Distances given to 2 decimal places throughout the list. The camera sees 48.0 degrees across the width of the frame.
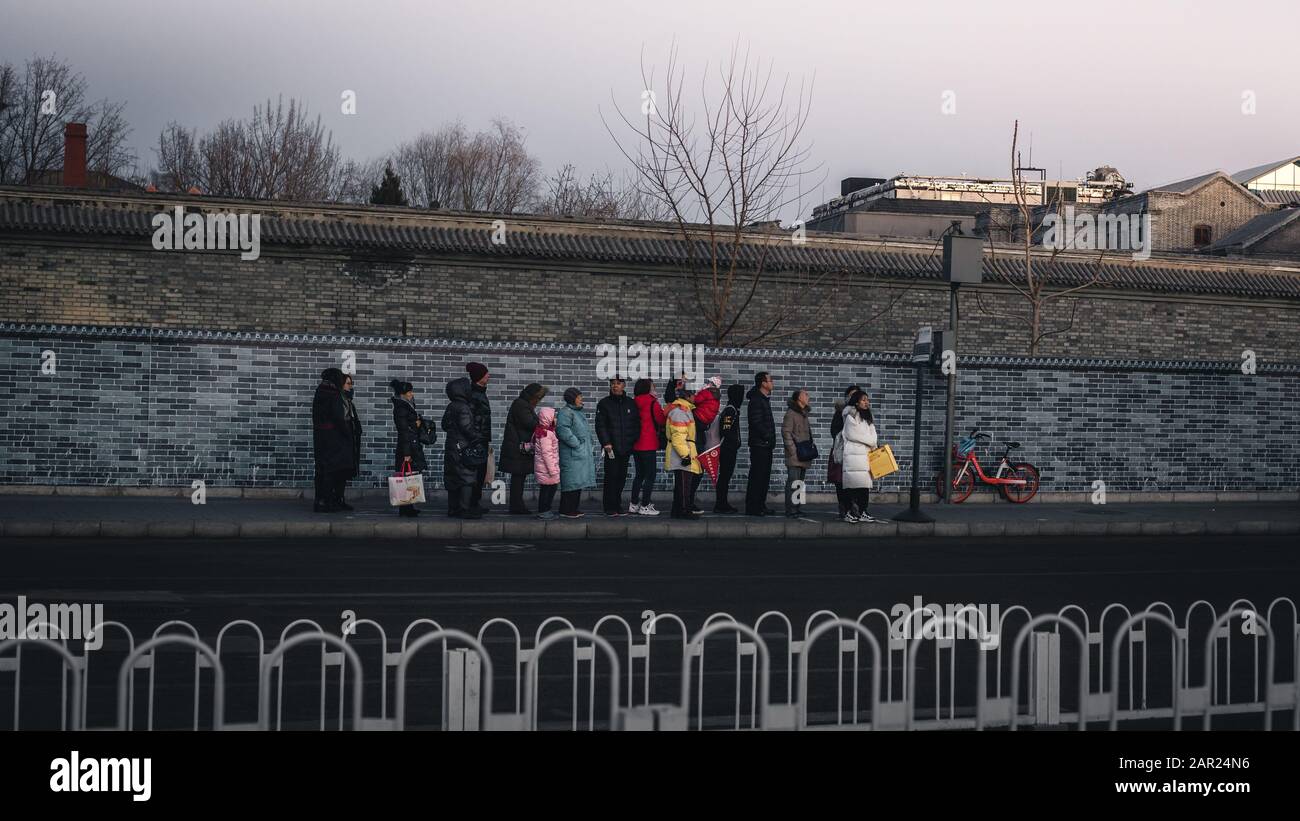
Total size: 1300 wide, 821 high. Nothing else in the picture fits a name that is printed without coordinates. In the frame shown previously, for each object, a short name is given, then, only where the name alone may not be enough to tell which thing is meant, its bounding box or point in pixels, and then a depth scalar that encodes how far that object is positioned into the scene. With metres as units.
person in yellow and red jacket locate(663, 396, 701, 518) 18.53
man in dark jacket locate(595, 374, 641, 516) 18.72
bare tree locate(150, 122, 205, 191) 53.69
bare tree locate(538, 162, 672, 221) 59.16
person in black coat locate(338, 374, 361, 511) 18.28
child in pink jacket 18.34
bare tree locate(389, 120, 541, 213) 60.69
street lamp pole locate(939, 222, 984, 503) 19.16
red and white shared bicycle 22.16
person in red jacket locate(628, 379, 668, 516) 18.89
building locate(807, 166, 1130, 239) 63.00
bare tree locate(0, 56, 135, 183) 46.72
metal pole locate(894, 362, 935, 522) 18.81
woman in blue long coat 18.36
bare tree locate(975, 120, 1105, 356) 32.47
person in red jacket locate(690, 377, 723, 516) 19.30
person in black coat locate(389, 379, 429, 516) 17.88
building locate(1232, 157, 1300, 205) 73.81
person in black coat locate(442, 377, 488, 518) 17.66
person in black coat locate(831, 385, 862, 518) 18.98
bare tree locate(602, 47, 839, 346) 30.88
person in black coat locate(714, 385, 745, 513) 19.34
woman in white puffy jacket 18.45
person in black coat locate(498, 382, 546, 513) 18.31
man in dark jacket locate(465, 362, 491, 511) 17.80
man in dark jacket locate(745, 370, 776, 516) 19.23
